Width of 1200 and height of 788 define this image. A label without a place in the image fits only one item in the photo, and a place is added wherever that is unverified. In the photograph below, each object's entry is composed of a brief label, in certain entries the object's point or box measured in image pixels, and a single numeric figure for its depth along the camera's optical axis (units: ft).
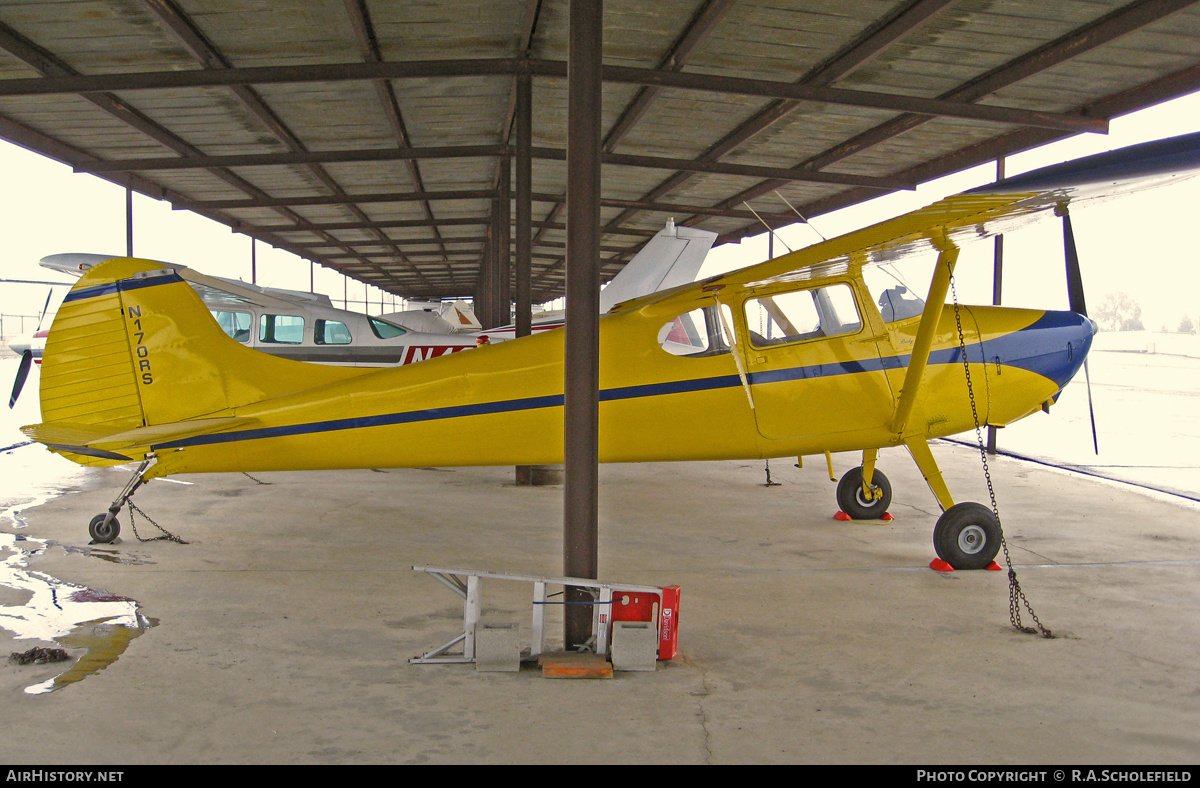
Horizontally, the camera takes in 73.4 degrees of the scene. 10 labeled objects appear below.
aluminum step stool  14.61
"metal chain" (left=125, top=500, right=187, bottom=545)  23.81
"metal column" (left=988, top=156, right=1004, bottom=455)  40.11
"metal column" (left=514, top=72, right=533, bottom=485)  33.01
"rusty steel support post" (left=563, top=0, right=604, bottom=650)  14.62
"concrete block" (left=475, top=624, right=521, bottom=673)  14.12
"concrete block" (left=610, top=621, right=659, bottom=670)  14.21
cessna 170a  19.66
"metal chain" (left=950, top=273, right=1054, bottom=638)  16.42
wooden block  13.87
